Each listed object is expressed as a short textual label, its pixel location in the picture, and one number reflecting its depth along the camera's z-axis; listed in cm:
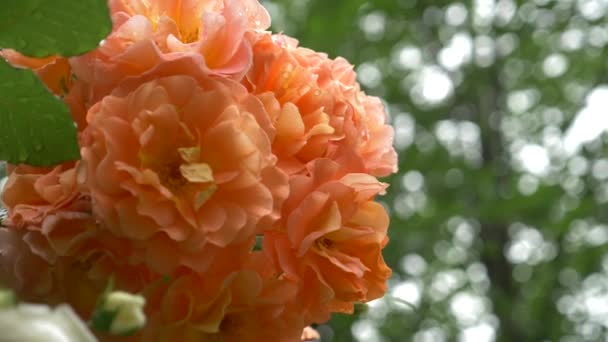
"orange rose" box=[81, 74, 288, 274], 55
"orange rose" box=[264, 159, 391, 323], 57
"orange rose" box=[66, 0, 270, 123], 57
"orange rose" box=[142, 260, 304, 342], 56
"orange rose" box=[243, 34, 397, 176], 58
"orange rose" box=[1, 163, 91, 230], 56
